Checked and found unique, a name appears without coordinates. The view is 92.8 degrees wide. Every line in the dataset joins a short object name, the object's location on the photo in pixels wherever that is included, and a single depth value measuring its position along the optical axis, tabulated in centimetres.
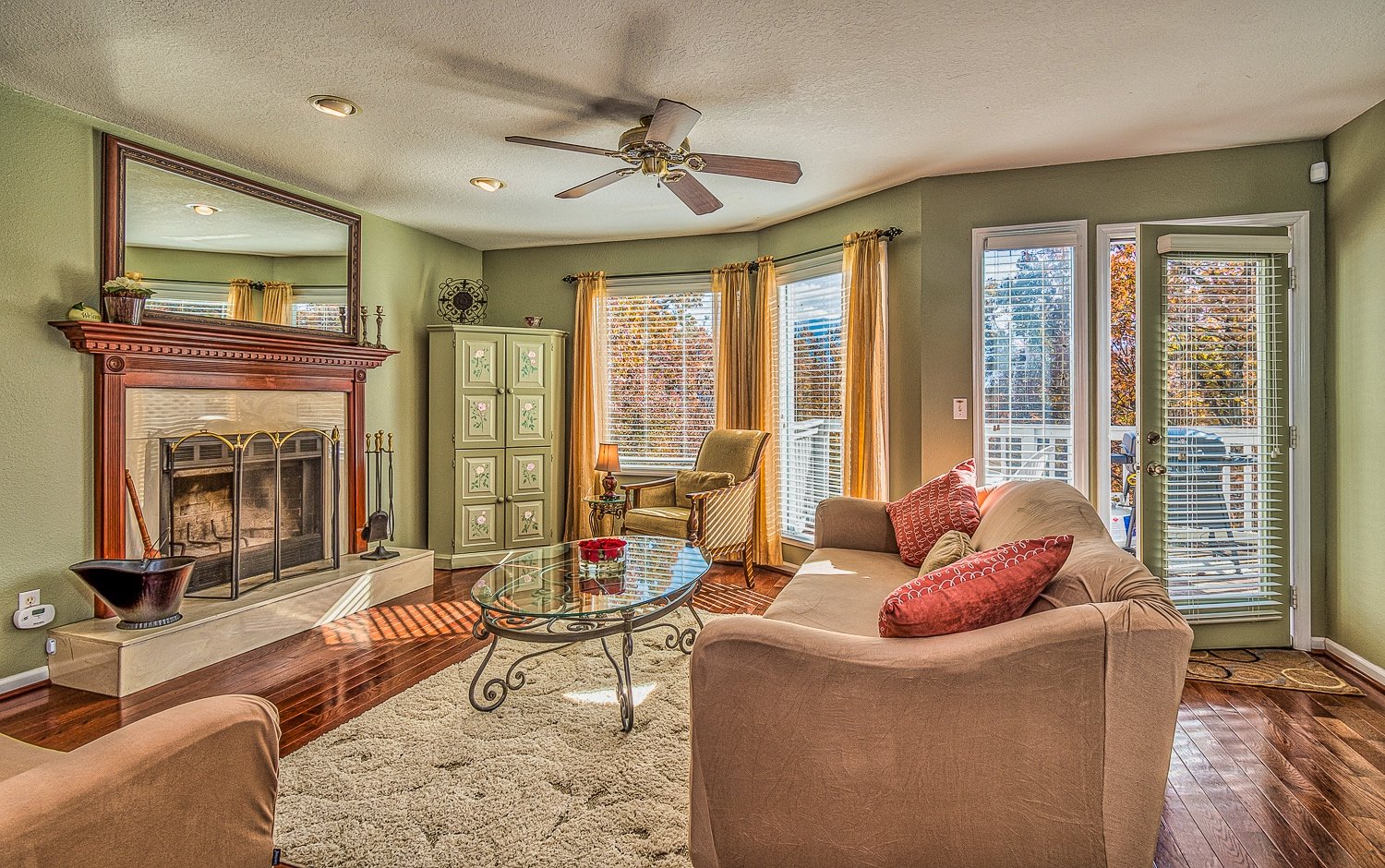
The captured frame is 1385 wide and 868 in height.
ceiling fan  258
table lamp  466
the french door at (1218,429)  319
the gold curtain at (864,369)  407
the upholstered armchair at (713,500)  422
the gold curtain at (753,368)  480
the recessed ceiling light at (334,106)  285
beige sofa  128
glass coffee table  236
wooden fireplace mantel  301
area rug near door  286
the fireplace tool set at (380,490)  417
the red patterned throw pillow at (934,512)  279
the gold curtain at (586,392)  536
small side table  417
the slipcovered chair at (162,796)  92
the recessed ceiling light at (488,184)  388
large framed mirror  317
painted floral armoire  488
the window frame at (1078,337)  353
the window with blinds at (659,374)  524
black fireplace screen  333
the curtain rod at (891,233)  395
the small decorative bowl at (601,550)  283
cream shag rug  174
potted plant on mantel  301
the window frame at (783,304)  456
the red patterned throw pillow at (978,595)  143
